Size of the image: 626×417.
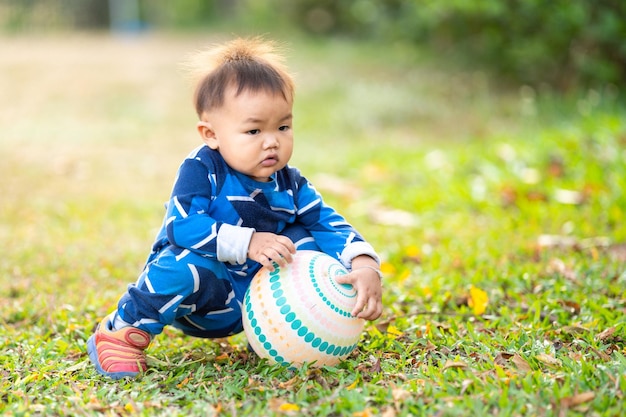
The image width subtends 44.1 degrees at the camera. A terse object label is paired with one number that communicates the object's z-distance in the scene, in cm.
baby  288
